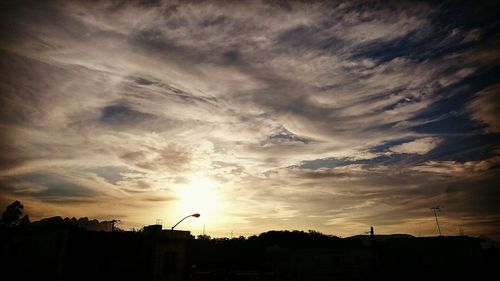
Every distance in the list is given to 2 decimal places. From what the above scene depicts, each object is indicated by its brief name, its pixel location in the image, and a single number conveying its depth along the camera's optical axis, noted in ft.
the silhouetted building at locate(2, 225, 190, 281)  114.93
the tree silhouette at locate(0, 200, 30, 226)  376.48
